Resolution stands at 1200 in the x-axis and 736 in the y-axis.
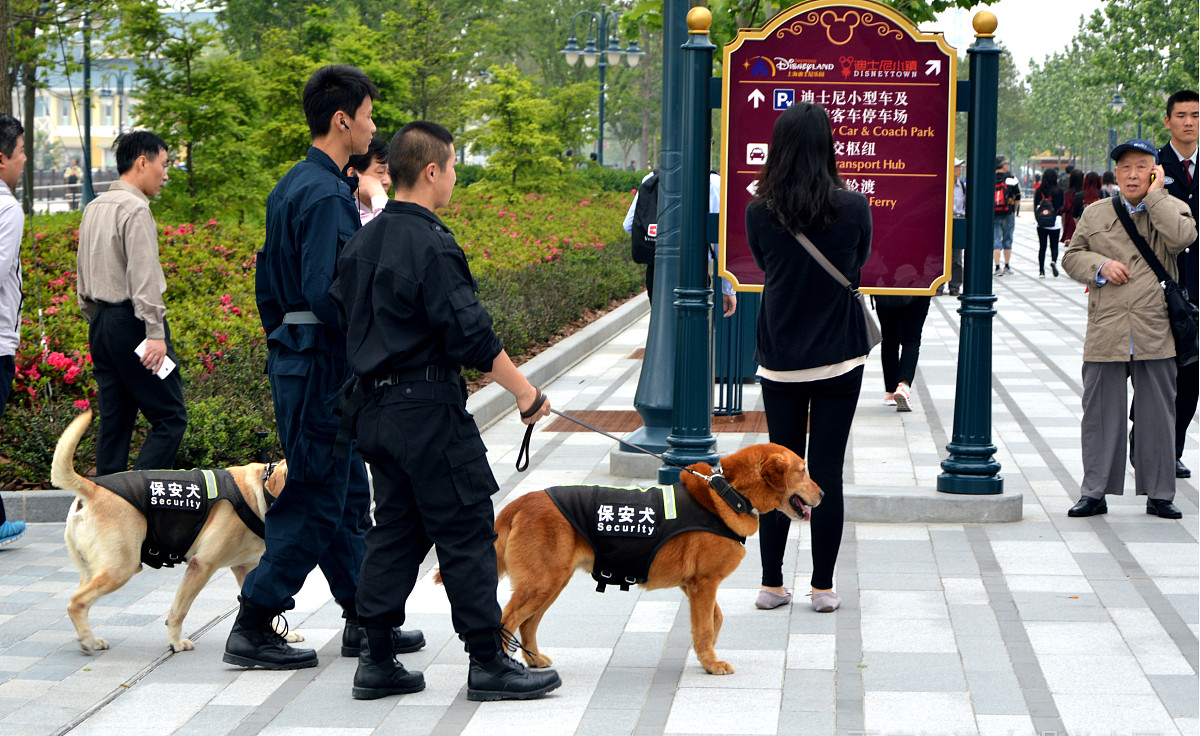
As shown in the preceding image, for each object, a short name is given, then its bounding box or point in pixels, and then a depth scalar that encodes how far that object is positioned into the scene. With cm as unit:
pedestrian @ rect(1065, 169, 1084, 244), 2530
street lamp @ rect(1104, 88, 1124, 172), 4715
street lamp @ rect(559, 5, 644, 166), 3864
